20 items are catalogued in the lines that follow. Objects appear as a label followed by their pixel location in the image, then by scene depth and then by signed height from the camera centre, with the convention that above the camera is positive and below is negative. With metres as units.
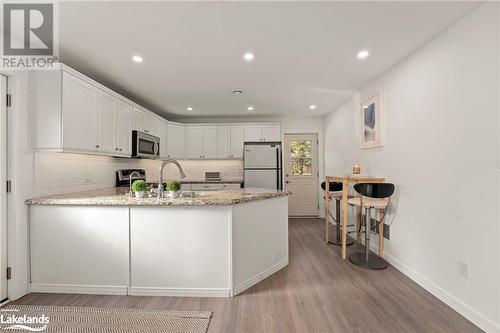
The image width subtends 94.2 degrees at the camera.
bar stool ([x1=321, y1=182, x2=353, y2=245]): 3.73 -0.49
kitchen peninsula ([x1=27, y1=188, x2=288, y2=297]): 2.19 -0.75
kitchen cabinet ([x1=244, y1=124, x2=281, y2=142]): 5.28 +0.76
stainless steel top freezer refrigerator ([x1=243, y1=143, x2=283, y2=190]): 5.13 +0.01
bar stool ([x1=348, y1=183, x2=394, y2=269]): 2.71 -0.48
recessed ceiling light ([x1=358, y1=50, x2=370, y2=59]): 2.49 +1.23
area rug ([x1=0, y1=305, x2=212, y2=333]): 1.76 -1.22
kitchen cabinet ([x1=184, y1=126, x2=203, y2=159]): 5.29 +0.51
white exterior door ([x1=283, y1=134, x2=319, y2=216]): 5.71 -0.16
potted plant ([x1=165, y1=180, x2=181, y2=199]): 2.35 -0.22
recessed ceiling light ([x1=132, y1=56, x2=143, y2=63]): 2.56 +1.21
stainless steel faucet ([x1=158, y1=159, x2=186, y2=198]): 2.36 -0.23
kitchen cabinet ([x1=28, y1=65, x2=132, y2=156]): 2.32 +0.59
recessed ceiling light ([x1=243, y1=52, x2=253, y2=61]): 2.50 +1.21
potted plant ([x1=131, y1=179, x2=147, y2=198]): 2.34 -0.22
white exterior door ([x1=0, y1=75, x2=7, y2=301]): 2.11 -0.28
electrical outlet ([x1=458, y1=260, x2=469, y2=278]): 1.90 -0.86
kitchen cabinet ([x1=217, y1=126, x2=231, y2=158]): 5.28 +0.56
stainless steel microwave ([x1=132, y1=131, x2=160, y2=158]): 3.65 +0.37
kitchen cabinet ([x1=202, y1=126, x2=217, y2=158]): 5.29 +0.50
